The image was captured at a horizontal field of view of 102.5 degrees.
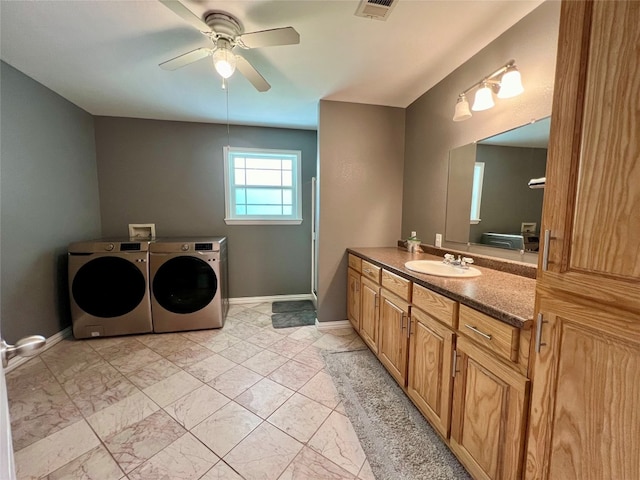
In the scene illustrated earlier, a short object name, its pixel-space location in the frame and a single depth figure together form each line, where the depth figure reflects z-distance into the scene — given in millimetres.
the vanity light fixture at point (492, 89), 1465
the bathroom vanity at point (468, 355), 960
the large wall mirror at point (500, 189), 1504
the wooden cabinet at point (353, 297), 2529
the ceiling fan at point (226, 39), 1428
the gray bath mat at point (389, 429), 1268
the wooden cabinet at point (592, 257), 623
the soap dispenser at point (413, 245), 2449
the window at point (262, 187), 3512
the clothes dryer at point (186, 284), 2635
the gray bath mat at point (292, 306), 3380
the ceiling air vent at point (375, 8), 1401
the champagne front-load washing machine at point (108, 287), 2500
